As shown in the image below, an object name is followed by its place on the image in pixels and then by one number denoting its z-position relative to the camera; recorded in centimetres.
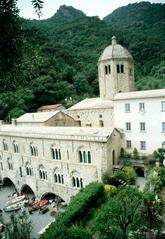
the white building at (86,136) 2908
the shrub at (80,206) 1761
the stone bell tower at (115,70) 4012
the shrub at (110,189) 2377
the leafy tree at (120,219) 1452
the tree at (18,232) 1627
